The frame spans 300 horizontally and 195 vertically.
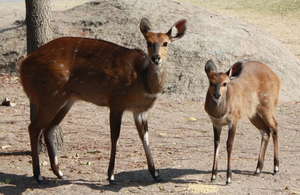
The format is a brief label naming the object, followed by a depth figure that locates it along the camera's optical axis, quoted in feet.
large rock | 91.86
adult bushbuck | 50.93
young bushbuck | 51.42
